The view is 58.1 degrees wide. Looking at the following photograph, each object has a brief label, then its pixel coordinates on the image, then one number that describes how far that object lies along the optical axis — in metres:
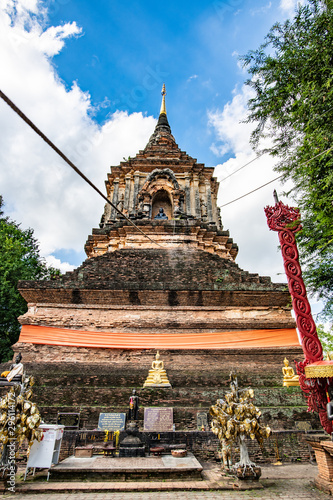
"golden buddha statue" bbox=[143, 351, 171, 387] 8.79
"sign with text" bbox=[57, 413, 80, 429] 7.60
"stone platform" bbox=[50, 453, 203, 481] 5.40
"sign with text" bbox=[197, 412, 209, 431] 7.46
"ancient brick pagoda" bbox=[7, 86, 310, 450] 8.38
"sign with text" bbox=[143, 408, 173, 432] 7.44
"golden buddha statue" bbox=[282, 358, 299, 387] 8.88
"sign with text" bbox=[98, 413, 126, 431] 7.40
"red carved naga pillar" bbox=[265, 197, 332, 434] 5.61
